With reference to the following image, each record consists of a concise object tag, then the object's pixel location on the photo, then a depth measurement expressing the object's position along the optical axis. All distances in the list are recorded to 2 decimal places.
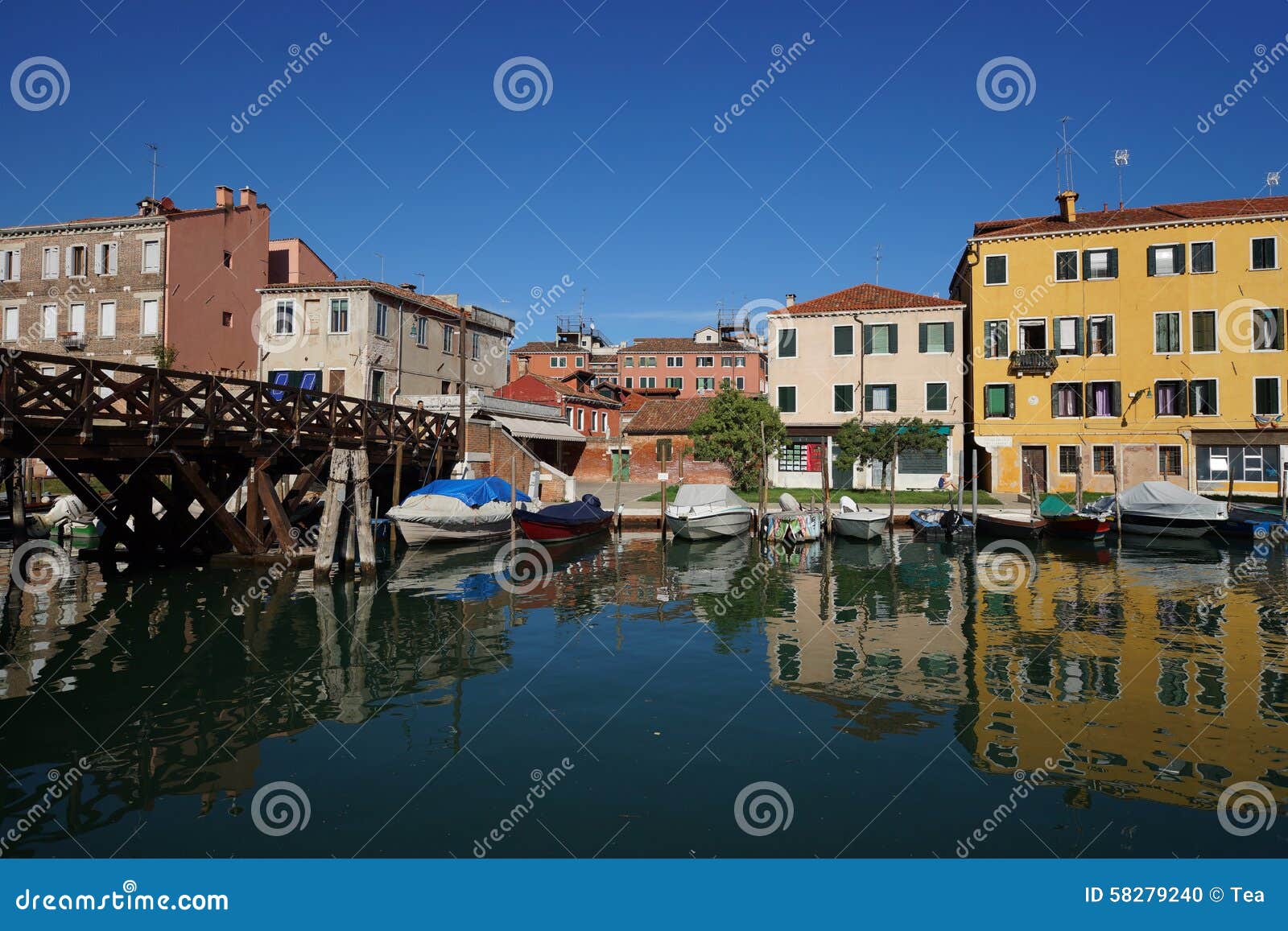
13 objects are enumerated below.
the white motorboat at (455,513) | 23.84
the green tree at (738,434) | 38.22
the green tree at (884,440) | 37.00
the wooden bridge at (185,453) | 14.92
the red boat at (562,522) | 26.45
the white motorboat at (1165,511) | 27.88
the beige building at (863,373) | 39.34
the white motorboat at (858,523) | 27.89
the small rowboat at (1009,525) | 27.94
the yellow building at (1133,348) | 35.34
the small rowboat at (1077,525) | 27.47
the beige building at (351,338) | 36.84
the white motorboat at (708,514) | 27.55
